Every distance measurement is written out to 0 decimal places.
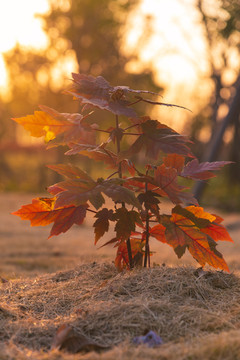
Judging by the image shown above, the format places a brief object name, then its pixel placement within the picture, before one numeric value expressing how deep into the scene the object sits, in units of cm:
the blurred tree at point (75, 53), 1309
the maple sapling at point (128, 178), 218
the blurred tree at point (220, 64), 1001
